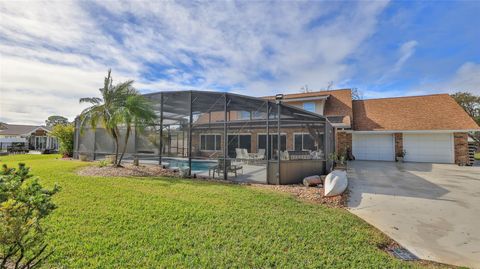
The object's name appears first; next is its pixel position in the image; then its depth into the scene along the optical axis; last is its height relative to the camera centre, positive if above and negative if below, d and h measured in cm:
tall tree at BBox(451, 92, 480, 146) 3166 +578
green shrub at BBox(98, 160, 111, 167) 1215 -121
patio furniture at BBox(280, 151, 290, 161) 1107 -67
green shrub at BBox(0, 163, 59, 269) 221 -68
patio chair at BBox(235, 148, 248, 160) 1622 -80
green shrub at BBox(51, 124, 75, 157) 1834 +48
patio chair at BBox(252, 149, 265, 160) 1584 -88
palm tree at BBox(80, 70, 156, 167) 1161 +176
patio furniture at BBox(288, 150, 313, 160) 1109 -65
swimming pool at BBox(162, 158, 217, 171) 1190 -117
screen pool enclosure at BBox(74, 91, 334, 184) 999 +25
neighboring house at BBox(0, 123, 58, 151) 3284 +44
